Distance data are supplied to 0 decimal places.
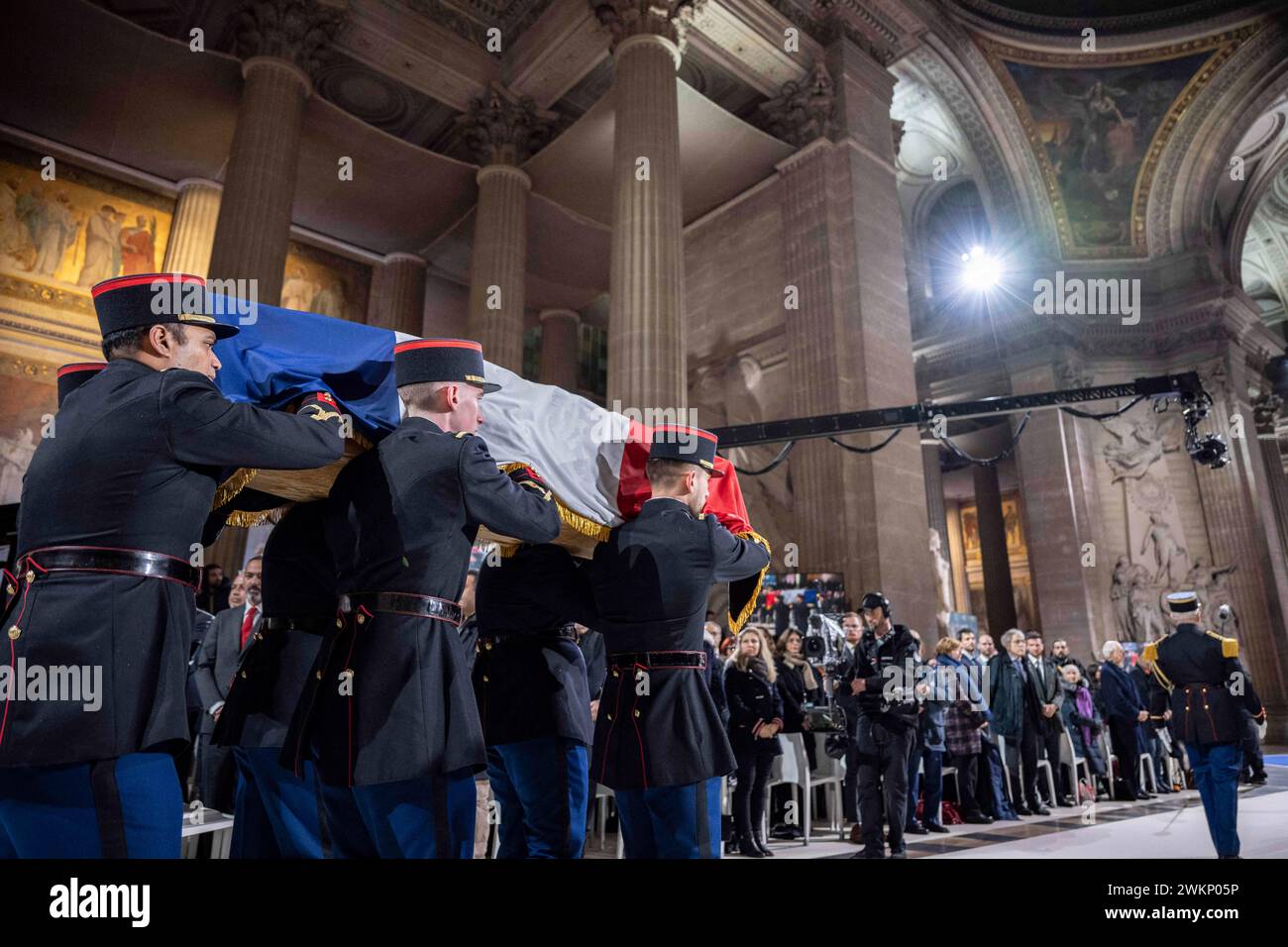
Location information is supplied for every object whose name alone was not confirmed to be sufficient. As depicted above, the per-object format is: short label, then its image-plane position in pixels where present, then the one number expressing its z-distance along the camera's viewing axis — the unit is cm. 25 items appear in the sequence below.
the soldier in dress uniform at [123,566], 175
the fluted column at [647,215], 920
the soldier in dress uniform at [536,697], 288
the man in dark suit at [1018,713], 760
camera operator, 511
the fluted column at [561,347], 1702
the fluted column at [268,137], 937
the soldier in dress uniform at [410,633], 213
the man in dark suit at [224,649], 450
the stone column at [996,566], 2147
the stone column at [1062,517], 1661
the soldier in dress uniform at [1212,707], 506
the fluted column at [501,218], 1167
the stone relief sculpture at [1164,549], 1731
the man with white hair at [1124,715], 891
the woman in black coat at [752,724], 564
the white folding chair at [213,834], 345
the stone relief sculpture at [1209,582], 1689
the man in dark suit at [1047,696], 778
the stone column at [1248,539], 1639
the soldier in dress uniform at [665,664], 259
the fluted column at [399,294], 1549
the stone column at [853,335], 1088
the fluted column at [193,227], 1295
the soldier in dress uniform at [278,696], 260
